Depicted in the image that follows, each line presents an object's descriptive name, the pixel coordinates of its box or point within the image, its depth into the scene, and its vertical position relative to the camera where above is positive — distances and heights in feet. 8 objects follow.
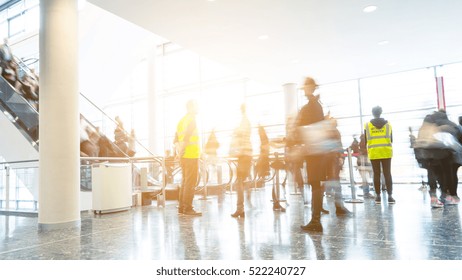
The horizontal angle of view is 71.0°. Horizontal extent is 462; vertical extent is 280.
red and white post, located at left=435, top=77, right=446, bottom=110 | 34.32 +6.87
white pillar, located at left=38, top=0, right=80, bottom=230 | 13.61 +2.21
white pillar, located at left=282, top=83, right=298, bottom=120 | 41.16 +8.62
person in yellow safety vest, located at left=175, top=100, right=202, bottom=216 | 16.06 +0.70
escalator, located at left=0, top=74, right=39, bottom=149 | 20.26 +4.09
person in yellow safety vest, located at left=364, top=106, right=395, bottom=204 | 17.24 +0.67
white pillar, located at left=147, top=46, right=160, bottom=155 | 44.80 +8.37
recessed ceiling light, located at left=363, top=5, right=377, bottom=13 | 20.62 +9.71
